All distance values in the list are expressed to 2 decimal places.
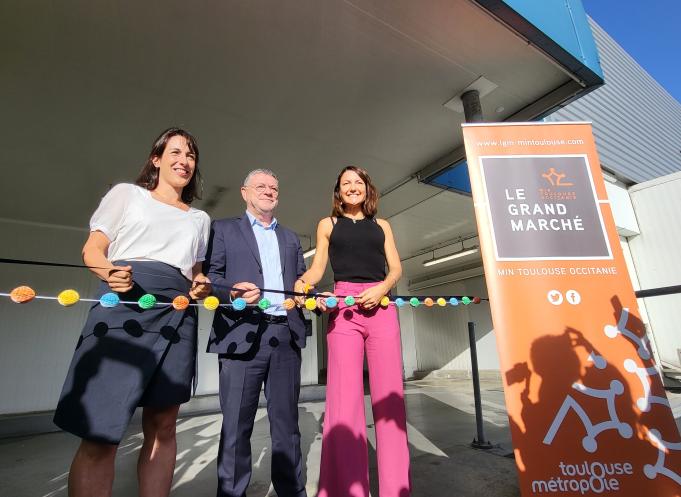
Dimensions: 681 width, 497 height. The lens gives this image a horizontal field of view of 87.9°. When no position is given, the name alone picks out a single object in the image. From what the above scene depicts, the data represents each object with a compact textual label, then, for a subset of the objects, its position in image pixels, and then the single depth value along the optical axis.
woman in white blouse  1.03
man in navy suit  1.44
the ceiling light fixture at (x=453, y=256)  7.71
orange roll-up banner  1.52
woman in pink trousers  1.48
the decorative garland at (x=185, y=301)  1.10
